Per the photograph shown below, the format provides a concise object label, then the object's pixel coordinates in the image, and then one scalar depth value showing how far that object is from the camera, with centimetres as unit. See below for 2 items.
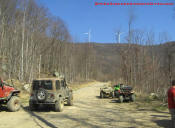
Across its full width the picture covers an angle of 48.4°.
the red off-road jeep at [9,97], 1091
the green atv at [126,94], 1543
